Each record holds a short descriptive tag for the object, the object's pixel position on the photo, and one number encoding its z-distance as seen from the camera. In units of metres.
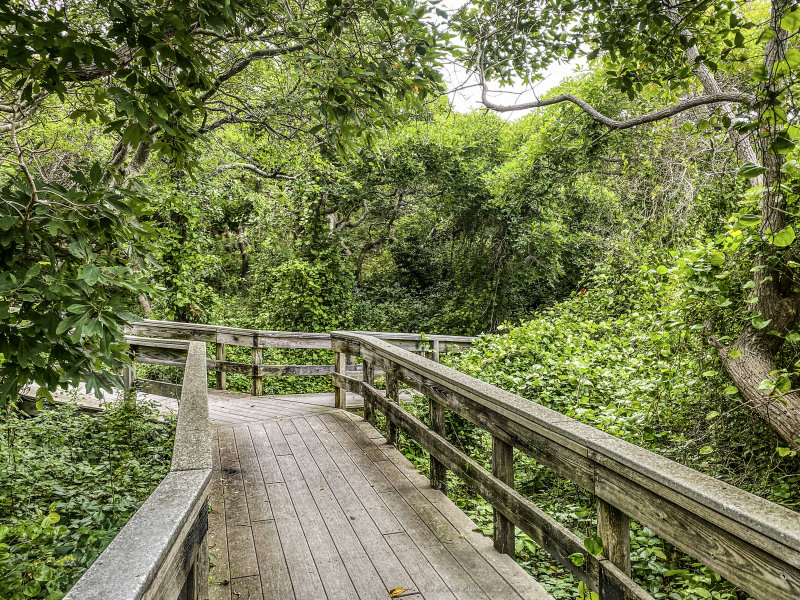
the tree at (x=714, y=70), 2.38
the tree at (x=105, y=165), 2.35
